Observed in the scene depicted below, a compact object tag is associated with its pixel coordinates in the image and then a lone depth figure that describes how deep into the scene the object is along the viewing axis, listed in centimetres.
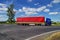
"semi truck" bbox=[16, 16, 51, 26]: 1720
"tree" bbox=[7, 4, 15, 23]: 2967
